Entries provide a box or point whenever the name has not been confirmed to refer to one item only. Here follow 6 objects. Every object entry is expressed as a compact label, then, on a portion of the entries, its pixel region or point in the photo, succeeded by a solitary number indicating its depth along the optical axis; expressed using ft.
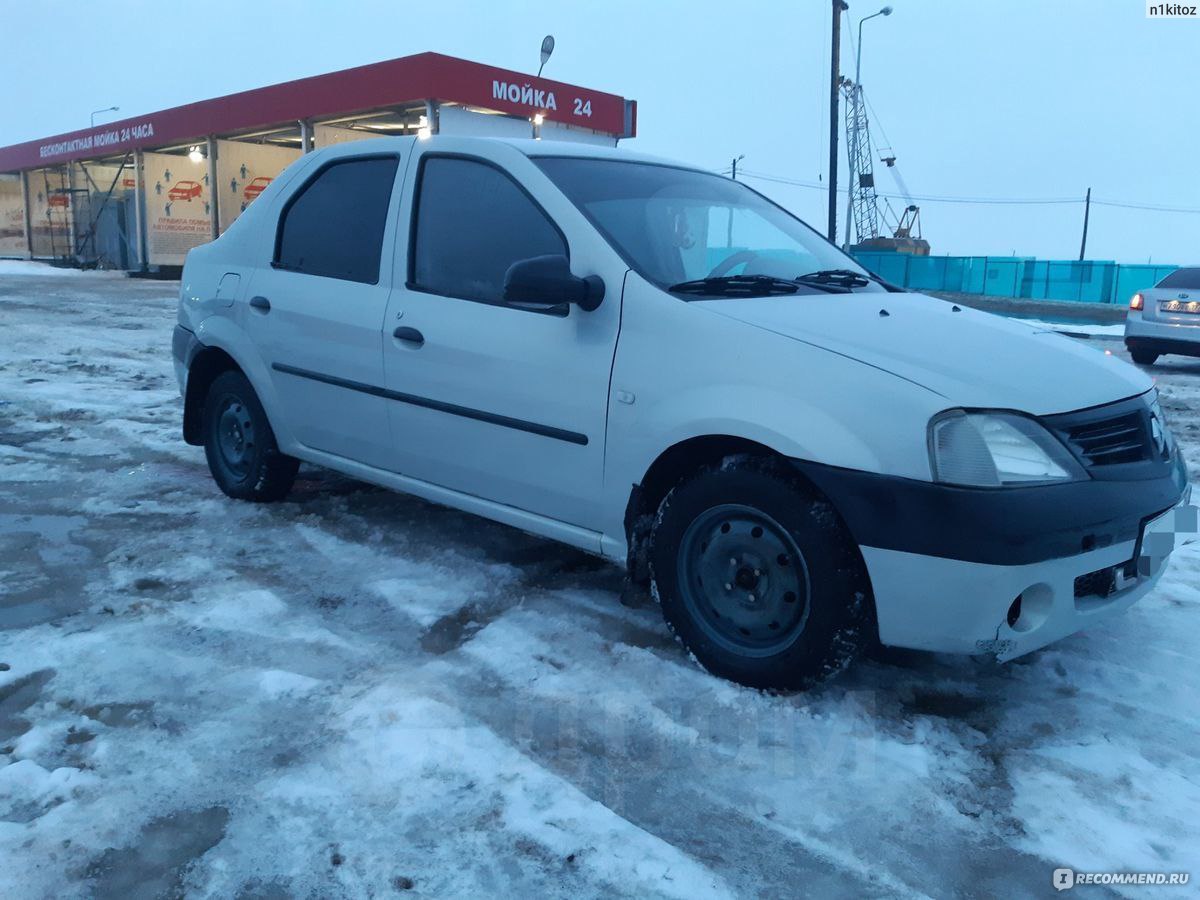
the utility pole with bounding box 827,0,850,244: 77.57
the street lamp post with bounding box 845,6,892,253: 90.17
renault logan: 8.55
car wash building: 71.92
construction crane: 148.90
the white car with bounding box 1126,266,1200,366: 38.68
